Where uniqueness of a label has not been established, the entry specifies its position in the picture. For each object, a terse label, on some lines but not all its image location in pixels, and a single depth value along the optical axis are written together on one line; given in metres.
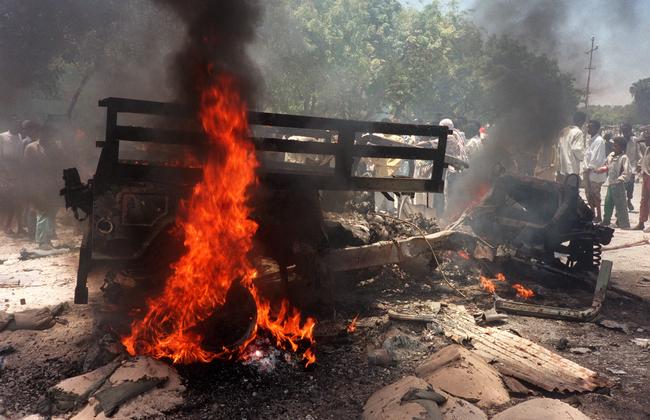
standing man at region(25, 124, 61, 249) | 9.38
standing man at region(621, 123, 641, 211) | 15.58
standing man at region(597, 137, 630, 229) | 12.84
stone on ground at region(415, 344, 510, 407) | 4.05
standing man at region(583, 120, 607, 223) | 12.73
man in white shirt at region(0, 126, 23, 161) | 10.07
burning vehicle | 4.29
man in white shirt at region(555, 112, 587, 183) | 12.98
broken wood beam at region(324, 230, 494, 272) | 5.66
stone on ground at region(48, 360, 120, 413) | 3.77
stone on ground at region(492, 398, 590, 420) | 3.60
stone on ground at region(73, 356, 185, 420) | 3.68
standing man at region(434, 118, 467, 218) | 12.34
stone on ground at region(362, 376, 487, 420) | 3.58
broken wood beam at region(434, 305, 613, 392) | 4.36
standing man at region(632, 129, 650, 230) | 12.98
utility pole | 35.02
